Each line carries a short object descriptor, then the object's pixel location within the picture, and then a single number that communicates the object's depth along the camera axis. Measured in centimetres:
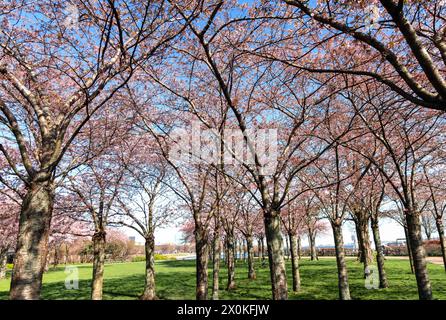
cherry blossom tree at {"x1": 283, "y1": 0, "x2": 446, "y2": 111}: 355
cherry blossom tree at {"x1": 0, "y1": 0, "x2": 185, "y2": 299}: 512
